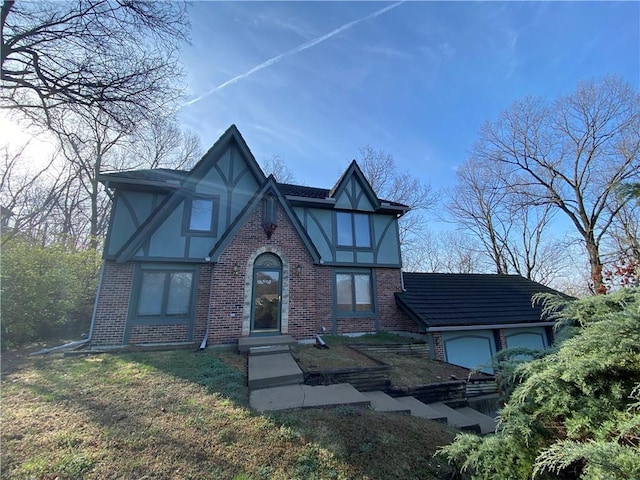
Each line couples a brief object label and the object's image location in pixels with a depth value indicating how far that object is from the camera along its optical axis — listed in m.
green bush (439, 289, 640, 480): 1.98
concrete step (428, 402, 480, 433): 5.39
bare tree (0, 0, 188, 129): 6.66
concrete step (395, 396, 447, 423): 5.23
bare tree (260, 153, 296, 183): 25.21
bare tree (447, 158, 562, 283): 23.64
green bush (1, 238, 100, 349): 9.35
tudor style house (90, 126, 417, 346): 8.99
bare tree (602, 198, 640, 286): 9.27
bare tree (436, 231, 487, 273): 28.72
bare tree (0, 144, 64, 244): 17.64
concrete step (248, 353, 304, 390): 5.63
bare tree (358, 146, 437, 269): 23.59
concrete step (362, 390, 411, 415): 5.07
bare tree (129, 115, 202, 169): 22.11
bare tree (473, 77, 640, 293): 15.35
